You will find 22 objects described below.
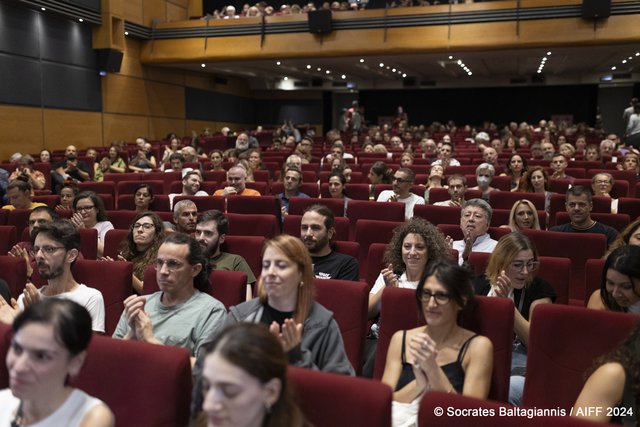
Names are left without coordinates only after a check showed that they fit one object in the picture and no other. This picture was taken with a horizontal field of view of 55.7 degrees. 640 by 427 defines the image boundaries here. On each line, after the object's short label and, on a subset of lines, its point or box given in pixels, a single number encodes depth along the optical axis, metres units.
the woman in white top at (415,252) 2.94
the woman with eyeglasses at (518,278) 2.70
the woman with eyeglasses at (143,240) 3.55
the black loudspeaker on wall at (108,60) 13.27
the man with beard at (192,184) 5.89
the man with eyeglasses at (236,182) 5.69
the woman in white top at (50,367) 1.48
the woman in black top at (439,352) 1.94
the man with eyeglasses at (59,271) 2.66
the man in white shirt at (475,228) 3.75
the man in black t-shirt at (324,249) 3.34
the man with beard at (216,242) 3.36
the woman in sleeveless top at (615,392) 1.70
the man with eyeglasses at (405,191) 5.27
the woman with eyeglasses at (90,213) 4.46
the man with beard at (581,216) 4.16
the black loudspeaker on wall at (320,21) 13.44
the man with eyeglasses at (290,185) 5.66
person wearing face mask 5.76
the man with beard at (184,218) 4.25
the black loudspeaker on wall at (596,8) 11.73
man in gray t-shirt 2.29
